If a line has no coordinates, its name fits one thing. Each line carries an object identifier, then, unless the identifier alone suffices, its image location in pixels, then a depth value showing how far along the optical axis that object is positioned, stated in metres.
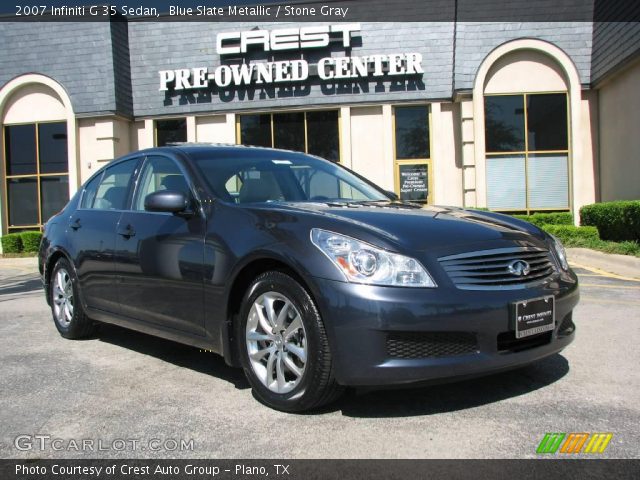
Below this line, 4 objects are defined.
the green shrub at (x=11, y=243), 16.50
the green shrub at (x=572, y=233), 12.96
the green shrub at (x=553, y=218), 14.85
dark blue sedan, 3.01
